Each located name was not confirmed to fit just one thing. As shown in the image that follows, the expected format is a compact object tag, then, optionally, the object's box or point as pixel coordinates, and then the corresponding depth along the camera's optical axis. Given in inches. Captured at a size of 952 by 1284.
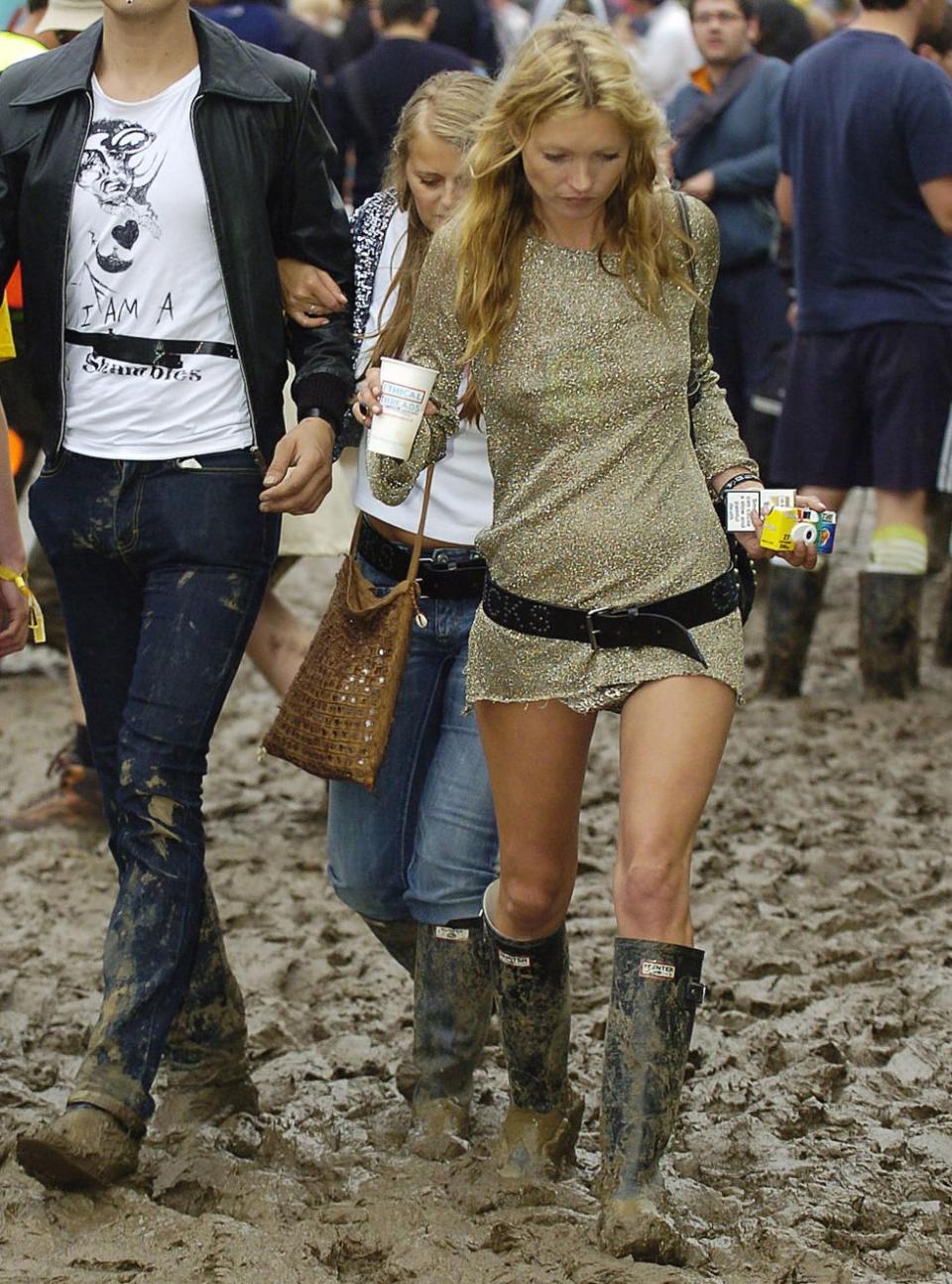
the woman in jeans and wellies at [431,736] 293.4
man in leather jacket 278.8
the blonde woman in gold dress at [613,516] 248.4
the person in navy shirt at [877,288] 521.0
